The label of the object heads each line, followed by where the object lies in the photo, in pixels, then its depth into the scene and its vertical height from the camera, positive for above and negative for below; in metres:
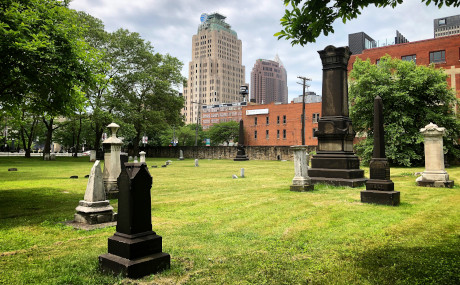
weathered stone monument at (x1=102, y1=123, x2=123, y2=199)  10.66 -0.47
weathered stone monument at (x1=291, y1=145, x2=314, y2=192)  11.79 -0.95
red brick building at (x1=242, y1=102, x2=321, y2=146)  66.44 +5.67
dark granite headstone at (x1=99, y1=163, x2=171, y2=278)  3.85 -1.10
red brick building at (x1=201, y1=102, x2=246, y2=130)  129.38 +15.45
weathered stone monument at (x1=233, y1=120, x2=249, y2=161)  45.07 -0.20
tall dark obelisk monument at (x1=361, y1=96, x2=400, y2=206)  8.82 -0.99
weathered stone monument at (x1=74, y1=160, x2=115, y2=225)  6.69 -1.21
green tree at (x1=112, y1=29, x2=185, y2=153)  42.91 +9.19
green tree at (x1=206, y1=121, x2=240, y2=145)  88.97 +4.92
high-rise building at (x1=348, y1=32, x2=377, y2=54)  73.12 +25.68
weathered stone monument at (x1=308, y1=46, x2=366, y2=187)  13.75 +0.82
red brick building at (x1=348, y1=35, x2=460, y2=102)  40.31 +12.88
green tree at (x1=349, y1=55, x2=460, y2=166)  26.50 +3.68
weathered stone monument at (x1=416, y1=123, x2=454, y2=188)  13.01 -0.65
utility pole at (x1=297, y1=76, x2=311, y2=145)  43.14 +9.37
